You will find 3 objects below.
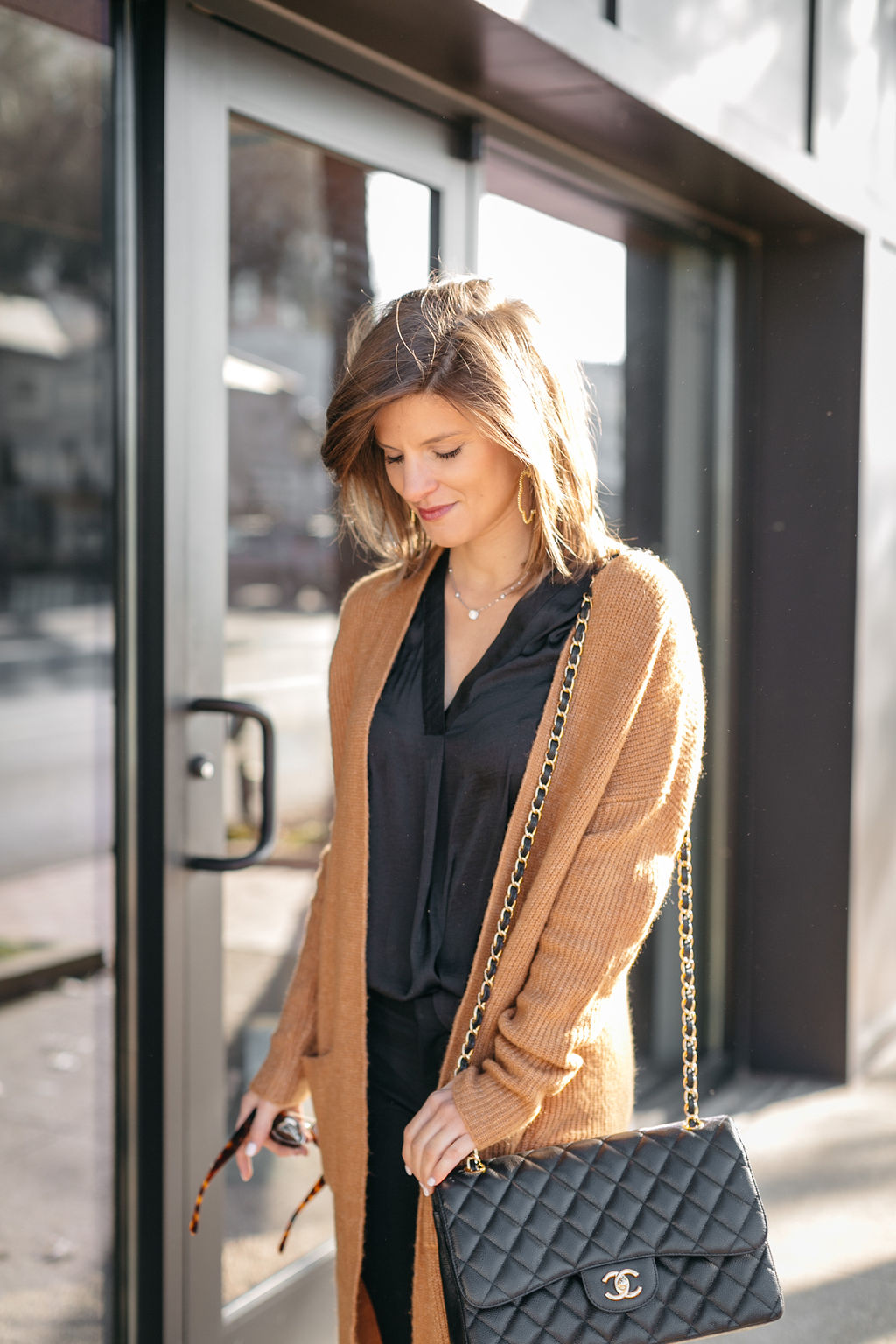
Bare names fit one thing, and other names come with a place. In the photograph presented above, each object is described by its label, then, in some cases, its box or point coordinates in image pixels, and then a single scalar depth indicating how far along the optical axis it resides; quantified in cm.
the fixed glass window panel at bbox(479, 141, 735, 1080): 250
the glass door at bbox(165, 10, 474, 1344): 193
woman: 142
